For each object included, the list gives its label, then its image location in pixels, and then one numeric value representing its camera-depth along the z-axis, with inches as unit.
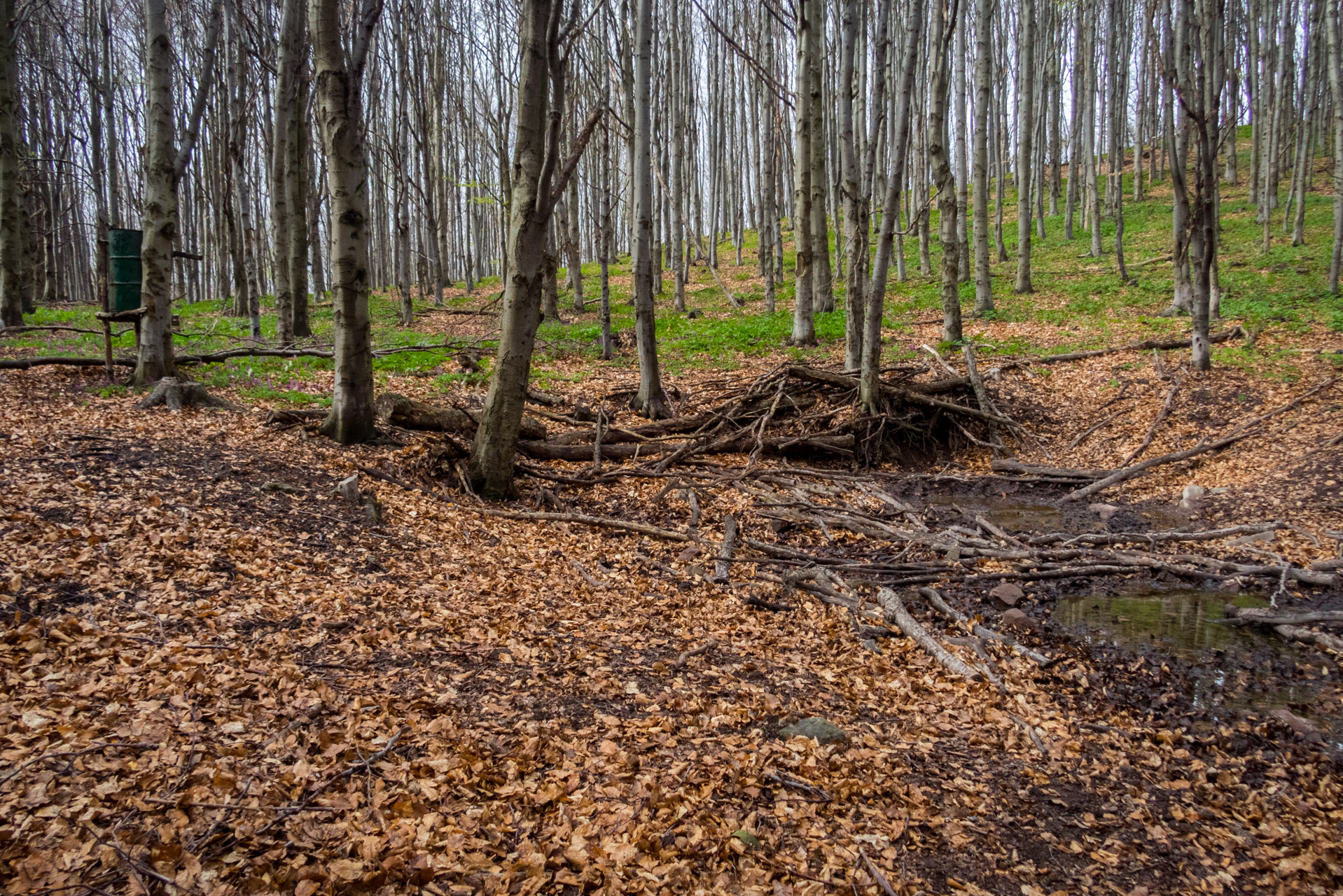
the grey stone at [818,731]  148.9
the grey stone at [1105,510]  303.0
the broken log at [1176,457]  330.6
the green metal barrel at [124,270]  364.8
